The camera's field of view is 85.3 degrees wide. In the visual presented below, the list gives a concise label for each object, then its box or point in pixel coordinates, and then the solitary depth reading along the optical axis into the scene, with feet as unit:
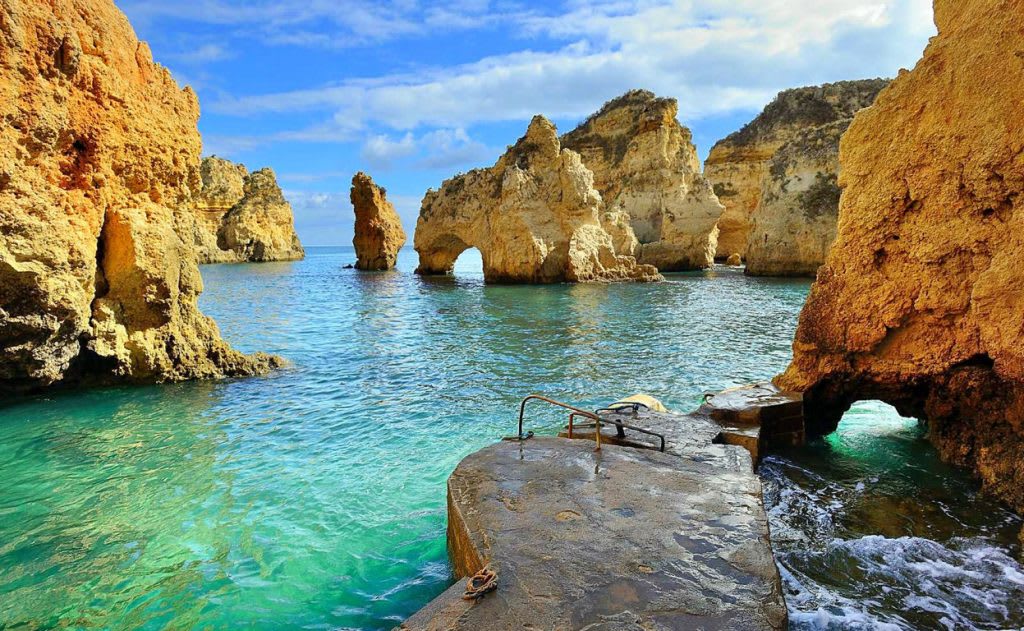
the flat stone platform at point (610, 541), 9.73
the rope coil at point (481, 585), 10.06
